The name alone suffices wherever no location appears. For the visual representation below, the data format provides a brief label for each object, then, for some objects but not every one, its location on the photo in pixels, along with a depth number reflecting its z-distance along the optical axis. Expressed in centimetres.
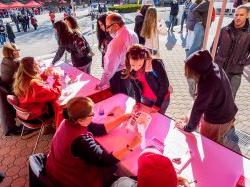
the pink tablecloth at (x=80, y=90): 249
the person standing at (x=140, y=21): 417
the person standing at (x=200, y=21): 495
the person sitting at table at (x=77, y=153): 147
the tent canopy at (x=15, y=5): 1910
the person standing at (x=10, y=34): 856
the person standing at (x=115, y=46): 258
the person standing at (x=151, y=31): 380
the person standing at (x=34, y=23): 1255
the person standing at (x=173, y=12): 826
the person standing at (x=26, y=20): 1236
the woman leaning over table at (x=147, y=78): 202
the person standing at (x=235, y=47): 259
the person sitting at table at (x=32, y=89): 238
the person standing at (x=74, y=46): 316
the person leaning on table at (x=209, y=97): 163
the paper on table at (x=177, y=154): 158
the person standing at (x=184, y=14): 792
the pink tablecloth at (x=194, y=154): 147
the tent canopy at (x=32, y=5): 1987
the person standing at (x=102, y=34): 315
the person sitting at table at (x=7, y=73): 281
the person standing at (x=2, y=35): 959
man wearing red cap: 113
